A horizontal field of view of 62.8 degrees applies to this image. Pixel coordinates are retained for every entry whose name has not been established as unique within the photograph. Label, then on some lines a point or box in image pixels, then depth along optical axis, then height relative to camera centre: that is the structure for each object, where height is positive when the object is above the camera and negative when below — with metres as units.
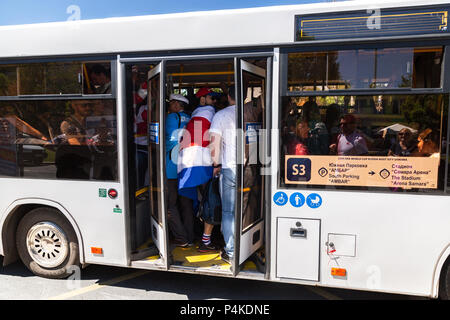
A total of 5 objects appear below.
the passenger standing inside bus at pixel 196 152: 4.38 -0.24
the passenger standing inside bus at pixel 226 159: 4.10 -0.31
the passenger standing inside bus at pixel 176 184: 4.45 -0.66
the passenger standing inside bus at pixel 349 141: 3.47 -0.09
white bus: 3.37 -0.11
